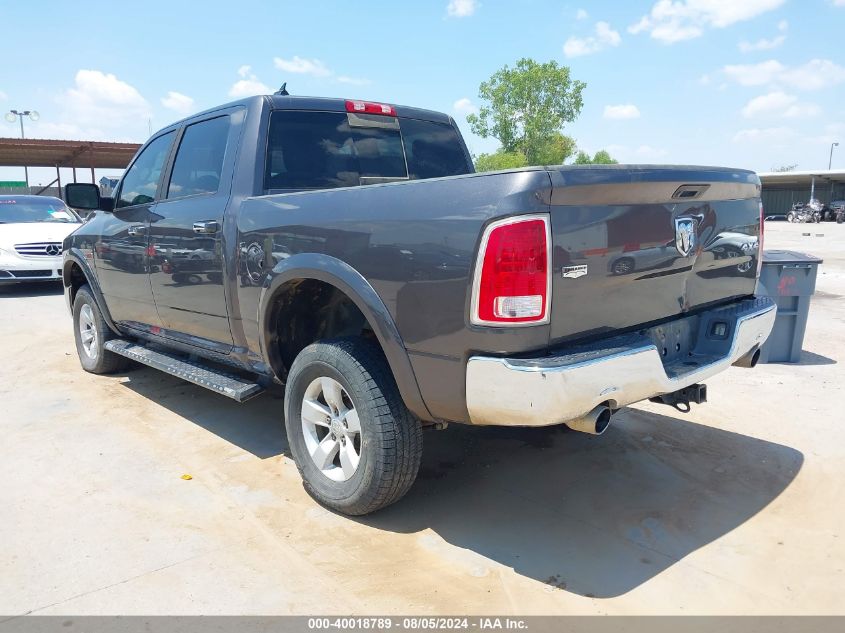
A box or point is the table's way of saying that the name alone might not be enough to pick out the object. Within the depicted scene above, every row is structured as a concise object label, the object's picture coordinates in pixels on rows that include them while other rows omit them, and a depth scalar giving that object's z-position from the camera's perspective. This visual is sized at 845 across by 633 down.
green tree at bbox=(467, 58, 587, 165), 53.81
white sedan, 10.30
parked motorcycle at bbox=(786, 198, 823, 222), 38.97
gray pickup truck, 2.37
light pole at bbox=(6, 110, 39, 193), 34.66
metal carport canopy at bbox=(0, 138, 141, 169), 26.36
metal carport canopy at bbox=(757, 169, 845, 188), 42.48
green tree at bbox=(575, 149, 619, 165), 63.10
